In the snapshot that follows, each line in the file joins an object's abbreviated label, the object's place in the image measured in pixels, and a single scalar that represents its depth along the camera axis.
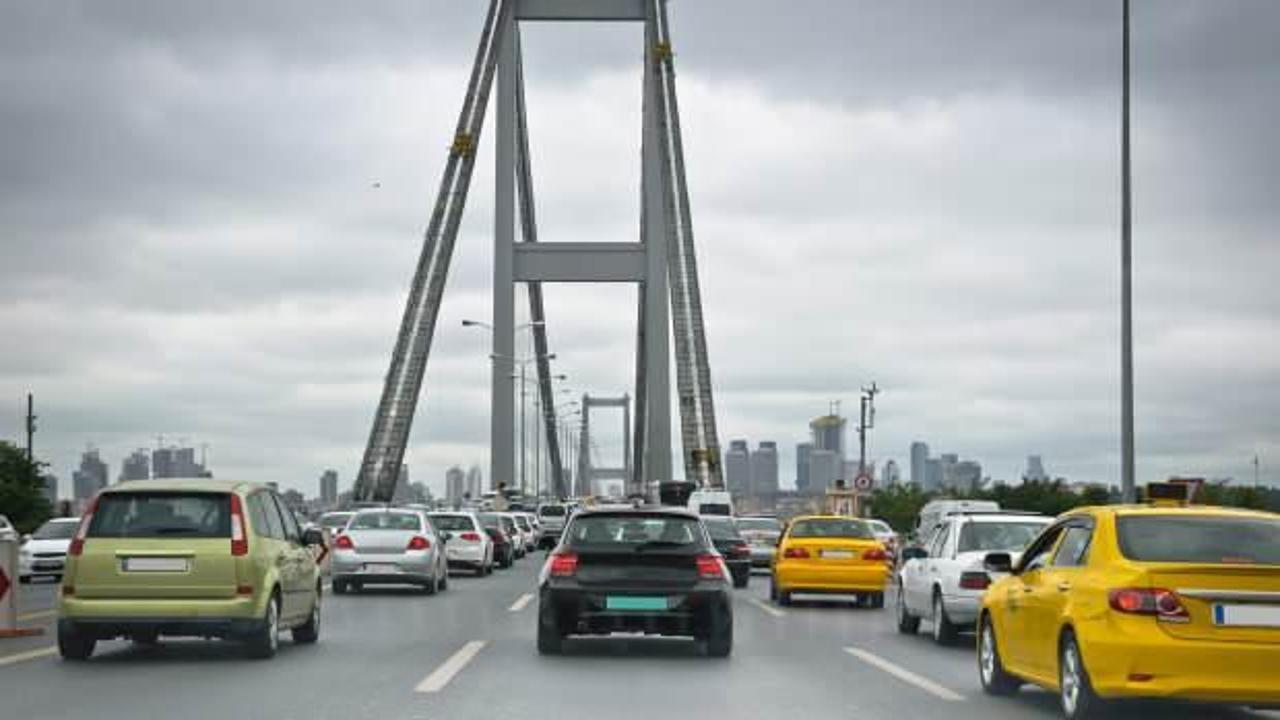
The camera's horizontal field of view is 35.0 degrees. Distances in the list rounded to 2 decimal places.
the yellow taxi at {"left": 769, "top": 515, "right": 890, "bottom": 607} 30.44
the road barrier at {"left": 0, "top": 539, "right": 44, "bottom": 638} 20.08
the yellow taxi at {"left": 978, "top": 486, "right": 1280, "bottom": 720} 12.05
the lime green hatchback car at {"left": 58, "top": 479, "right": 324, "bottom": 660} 17.23
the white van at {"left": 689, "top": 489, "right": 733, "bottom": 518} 69.00
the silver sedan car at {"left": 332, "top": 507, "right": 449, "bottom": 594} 32.12
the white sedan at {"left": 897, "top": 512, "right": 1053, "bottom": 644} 20.58
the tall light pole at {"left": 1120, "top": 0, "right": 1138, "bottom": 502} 30.95
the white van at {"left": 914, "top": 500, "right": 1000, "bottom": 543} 46.36
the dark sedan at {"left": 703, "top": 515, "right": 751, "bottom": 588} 37.53
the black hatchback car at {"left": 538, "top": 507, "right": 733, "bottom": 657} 18.47
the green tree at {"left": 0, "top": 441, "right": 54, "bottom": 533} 71.19
